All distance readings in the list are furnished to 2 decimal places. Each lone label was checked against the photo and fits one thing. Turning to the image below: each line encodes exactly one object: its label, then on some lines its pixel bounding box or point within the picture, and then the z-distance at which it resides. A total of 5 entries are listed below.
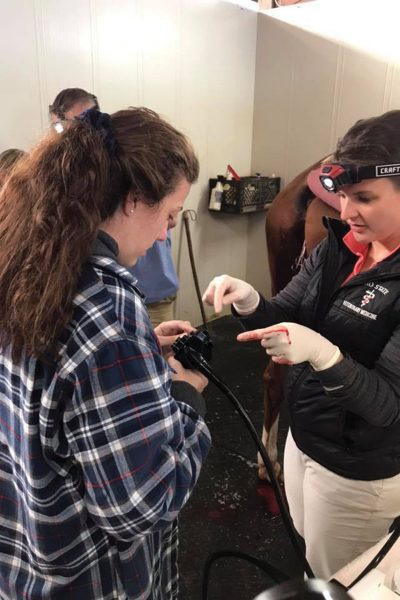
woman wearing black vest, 0.91
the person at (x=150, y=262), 1.89
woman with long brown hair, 0.62
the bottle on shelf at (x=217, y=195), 3.51
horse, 2.06
